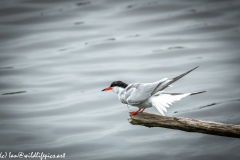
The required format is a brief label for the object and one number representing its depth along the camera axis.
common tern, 13.02
